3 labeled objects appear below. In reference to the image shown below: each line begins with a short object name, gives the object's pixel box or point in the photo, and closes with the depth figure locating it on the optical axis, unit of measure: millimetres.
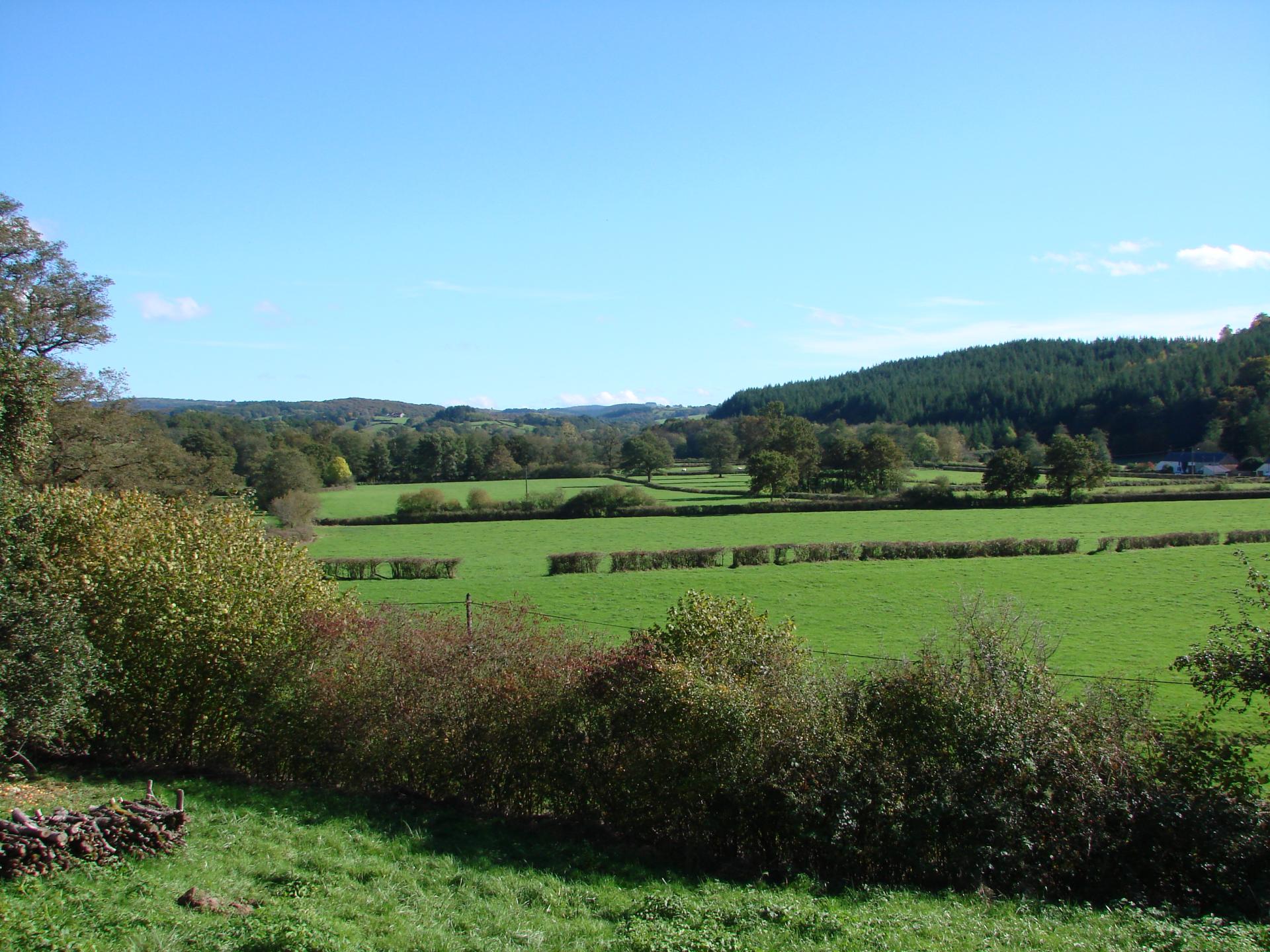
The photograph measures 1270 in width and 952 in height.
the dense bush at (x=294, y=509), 67562
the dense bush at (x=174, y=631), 15023
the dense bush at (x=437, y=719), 13547
